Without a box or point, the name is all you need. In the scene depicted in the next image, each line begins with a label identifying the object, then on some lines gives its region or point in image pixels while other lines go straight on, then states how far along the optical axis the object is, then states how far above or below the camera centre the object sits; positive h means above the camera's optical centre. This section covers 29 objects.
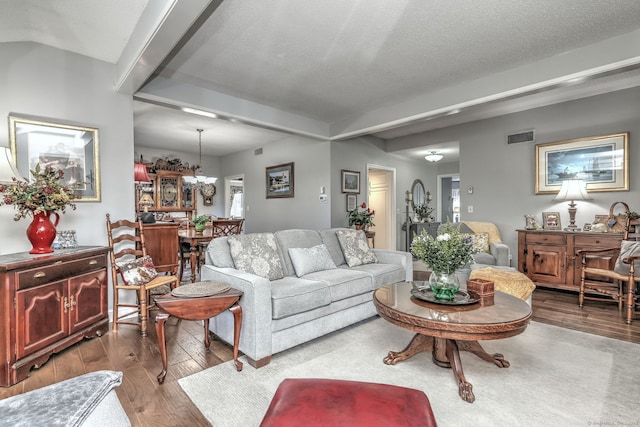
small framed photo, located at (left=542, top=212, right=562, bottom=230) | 4.45 -0.21
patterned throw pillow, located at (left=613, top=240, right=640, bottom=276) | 3.27 -0.51
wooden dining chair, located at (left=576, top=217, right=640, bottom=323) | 3.18 -0.71
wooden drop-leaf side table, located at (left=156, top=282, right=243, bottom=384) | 2.02 -0.64
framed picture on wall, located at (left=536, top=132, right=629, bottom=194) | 4.04 +0.59
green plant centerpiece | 2.16 -0.35
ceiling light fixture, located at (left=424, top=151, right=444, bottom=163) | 6.85 +1.13
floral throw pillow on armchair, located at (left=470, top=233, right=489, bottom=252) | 4.69 -0.51
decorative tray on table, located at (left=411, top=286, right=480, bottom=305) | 2.13 -0.64
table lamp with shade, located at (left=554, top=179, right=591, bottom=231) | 4.06 +0.17
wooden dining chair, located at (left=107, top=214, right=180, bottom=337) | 2.96 -0.56
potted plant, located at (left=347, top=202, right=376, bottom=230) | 5.52 -0.18
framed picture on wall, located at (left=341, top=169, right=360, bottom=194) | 5.82 +0.52
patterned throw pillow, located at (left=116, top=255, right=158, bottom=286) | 2.96 -0.58
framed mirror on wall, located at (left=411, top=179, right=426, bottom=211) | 7.63 +0.36
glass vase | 2.20 -0.55
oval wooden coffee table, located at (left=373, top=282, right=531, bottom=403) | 1.79 -0.68
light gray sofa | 2.31 -0.65
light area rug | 1.74 -1.14
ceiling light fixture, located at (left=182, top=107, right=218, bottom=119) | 3.95 +1.28
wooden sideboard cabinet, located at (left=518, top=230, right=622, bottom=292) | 3.81 -0.64
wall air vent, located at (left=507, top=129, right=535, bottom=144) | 4.74 +1.08
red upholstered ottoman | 1.09 -0.73
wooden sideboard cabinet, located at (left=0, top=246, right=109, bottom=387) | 2.05 -0.69
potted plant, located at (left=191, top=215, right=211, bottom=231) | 4.66 -0.18
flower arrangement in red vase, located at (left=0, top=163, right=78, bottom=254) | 2.36 +0.09
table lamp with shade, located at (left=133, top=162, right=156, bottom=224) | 3.90 +0.29
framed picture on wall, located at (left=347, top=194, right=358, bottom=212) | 5.92 +0.15
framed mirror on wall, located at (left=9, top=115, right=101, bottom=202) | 2.79 +0.59
